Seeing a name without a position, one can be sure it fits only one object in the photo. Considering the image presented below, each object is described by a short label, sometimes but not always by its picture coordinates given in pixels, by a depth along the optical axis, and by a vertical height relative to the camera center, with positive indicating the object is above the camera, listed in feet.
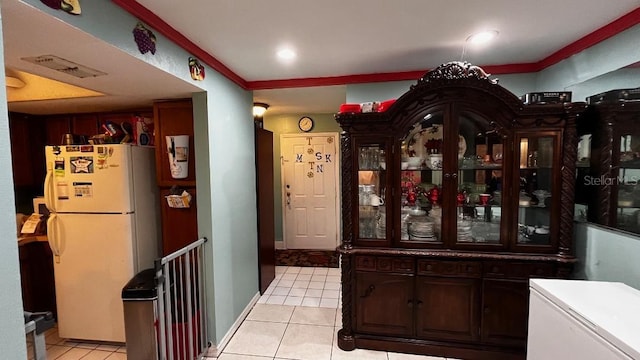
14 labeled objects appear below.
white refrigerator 7.76 -1.73
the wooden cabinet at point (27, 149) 9.44 +0.70
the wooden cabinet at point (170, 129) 8.00 +1.06
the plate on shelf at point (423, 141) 7.41 +0.61
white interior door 15.33 -1.36
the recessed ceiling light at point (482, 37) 6.30 +2.89
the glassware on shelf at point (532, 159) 7.02 +0.07
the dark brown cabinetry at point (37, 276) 9.10 -3.55
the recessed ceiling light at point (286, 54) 7.06 +2.86
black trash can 6.73 -3.60
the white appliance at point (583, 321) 3.86 -2.39
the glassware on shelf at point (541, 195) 7.08 -0.83
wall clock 15.29 +2.26
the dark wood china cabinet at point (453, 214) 6.84 -1.33
